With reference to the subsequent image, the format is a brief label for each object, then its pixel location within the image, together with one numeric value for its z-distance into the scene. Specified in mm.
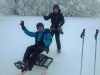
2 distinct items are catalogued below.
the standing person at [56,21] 3540
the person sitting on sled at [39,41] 2682
